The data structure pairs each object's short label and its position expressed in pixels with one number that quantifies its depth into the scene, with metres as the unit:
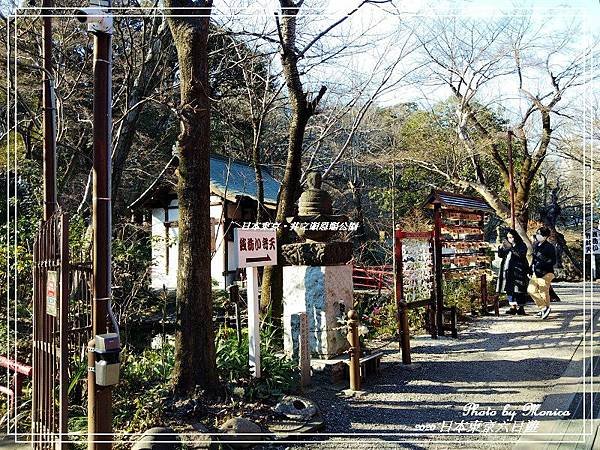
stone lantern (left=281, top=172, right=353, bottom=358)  5.38
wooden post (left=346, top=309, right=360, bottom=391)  4.80
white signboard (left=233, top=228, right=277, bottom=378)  4.54
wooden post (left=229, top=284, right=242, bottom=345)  5.17
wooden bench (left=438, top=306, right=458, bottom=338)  7.37
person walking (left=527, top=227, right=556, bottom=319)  7.94
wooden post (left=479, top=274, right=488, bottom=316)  8.90
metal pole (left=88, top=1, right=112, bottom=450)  2.79
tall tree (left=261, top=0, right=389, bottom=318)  6.91
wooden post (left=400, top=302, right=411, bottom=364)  5.66
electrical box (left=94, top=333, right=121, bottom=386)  2.64
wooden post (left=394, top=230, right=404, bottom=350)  6.73
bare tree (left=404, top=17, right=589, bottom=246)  8.91
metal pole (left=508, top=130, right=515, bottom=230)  8.46
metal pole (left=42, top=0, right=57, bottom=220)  3.98
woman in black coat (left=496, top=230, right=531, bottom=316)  8.36
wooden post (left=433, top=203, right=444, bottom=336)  7.38
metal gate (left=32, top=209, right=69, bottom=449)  3.00
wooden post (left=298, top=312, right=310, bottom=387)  4.74
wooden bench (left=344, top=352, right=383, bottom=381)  5.20
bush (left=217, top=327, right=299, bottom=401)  4.43
